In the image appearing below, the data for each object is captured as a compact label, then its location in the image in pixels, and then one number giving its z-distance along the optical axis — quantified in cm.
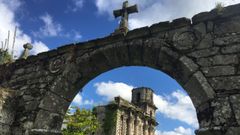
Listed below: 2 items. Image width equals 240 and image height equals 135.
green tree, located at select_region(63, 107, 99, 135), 1240
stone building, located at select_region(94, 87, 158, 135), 1730
